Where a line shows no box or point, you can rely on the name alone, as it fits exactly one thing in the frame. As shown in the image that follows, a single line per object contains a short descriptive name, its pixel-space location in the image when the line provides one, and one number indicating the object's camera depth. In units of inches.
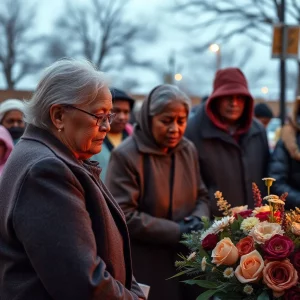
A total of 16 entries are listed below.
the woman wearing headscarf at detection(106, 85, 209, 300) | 131.0
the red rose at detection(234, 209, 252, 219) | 100.3
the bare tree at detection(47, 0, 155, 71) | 1278.3
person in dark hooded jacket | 156.6
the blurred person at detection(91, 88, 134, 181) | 179.9
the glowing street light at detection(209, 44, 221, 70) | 671.1
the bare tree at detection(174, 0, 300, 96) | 864.3
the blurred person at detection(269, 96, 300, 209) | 154.0
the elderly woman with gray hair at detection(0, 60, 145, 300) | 67.3
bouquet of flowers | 82.4
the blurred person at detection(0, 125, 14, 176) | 159.2
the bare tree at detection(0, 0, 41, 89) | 1187.3
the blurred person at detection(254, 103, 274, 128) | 315.0
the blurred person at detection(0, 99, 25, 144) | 193.6
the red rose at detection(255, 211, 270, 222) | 93.9
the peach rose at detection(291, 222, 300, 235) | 86.7
